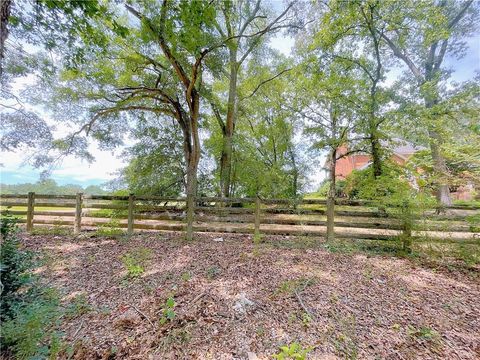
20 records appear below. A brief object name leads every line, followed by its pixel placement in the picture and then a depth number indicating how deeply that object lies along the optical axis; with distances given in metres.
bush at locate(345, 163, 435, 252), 4.15
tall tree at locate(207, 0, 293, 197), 7.52
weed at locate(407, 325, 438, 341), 2.19
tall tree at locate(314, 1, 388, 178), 6.10
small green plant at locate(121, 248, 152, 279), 3.53
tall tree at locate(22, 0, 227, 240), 5.20
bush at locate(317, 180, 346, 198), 15.99
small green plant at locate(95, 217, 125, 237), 5.65
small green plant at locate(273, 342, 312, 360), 1.74
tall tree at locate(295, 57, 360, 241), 6.87
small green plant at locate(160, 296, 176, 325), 2.37
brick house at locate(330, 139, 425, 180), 14.11
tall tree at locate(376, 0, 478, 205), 5.83
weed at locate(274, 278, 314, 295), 2.98
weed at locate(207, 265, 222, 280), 3.40
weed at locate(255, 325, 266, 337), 2.20
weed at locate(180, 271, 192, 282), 3.29
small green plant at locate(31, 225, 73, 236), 5.77
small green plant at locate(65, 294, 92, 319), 2.51
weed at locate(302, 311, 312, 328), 2.33
